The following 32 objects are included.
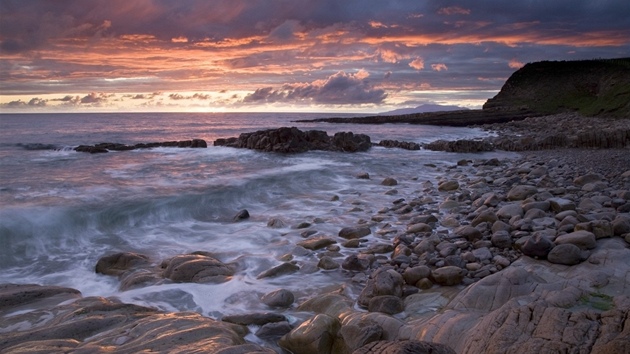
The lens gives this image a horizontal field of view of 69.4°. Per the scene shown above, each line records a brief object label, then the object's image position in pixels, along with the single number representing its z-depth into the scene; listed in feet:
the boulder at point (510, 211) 27.01
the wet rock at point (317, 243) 25.55
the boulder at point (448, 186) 41.75
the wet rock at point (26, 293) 17.88
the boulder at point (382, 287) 17.83
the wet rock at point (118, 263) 22.45
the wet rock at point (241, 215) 33.91
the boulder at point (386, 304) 16.66
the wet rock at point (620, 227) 20.80
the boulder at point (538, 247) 19.95
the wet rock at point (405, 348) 8.70
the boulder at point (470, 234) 24.31
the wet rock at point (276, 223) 30.77
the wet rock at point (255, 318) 16.34
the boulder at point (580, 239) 19.71
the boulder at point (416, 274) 19.33
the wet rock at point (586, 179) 36.29
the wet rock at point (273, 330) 15.53
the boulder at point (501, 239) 22.34
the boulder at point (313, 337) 14.23
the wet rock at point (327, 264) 22.07
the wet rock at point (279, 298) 18.24
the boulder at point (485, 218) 26.57
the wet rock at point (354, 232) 27.22
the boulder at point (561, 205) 26.79
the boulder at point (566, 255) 18.69
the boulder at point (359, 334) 13.85
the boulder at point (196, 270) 20.93
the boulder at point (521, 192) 32.82
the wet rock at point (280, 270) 21.65
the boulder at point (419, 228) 26.78
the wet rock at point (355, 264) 21.63
